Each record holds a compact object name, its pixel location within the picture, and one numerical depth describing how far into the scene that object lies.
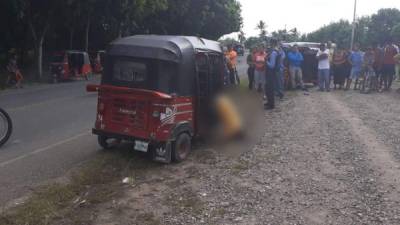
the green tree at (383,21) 67.81
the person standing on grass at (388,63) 17.42
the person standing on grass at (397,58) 17.41
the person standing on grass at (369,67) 17.91
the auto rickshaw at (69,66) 24.09
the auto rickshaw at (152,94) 7.58
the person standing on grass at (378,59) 17.66
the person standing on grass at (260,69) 15.41
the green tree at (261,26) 93.81
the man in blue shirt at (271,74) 13.38
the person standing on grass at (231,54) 16.80
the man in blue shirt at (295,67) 17.58
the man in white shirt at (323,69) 17.59
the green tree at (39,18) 23.12
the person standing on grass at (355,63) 18.31
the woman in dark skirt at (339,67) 18.35
